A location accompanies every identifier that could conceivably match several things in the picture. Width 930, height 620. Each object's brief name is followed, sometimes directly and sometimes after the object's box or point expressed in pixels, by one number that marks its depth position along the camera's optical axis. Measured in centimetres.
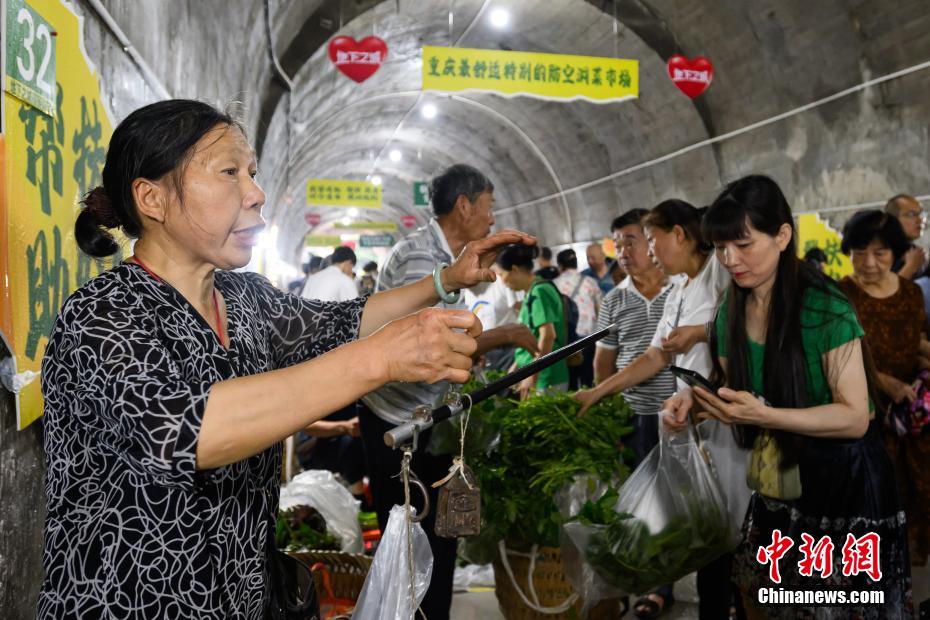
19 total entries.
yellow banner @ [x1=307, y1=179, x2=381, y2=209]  1992
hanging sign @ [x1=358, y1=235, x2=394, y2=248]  3488
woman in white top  383
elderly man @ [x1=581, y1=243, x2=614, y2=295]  1086
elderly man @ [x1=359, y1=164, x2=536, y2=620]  343
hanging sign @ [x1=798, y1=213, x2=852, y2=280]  1063
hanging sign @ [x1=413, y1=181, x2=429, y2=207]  2306
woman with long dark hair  266
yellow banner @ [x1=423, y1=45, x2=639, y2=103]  901
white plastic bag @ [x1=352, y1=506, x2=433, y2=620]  203
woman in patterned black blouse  144
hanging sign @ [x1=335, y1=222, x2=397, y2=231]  3256
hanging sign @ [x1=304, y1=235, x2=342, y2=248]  3931
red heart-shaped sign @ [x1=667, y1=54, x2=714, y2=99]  1014
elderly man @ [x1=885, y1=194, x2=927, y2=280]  593
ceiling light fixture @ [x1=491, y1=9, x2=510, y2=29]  1393
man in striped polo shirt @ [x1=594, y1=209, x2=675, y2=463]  469
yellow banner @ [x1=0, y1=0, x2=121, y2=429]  198
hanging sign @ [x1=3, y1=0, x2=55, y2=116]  194
